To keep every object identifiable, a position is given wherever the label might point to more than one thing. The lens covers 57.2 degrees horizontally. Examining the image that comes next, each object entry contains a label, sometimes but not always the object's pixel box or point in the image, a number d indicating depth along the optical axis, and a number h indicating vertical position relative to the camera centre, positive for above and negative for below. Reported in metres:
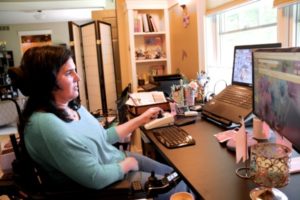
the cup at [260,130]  1.34 -0.39
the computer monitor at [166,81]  2.75 -0.26
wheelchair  1.16 -0.54
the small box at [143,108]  2.14 -0.40
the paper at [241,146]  1.05 -0.36
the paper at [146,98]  2.18 -0.34
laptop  1.55 -0.28
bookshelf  3.47 +0.23
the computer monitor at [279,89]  0.85 -0.15
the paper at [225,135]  1.38 -0.43
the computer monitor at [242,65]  1.64 -0.09
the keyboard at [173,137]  1.41 -0.45
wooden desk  0.93 -0.47
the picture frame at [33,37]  9.41 +0.86
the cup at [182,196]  1.15 -0.59
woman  1.15 -0.29
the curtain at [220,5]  2.11 +0.39
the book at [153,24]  3.58 +0.41
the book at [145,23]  3.54 +0.43
